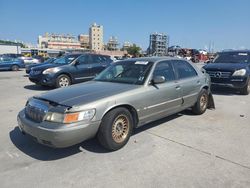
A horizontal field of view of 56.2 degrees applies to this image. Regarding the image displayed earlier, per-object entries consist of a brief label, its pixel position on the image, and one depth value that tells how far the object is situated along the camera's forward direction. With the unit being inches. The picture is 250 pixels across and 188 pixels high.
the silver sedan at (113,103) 131.9
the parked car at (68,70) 375.9
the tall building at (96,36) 5674.2
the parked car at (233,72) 329.0
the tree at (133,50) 4083.7
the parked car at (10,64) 794.2
